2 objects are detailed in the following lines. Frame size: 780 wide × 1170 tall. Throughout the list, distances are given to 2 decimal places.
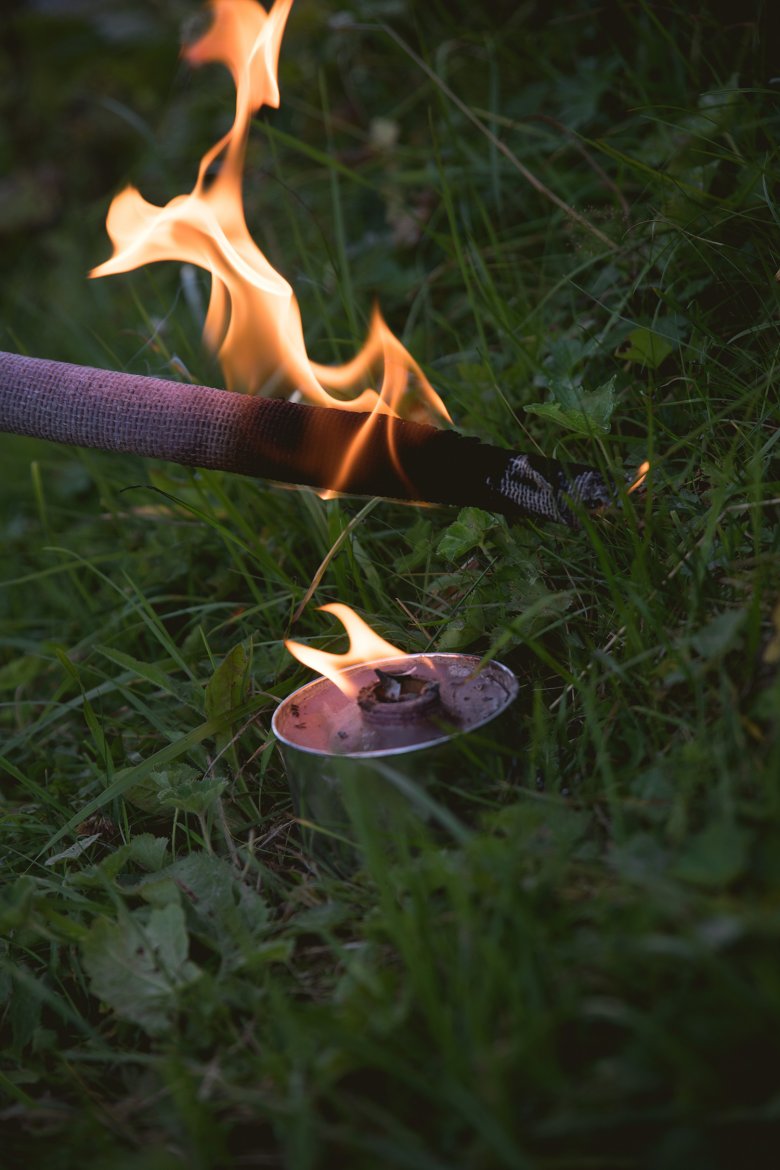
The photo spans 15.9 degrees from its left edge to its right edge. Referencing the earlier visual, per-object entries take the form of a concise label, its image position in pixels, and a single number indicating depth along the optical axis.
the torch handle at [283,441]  1.11
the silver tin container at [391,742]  1.02
